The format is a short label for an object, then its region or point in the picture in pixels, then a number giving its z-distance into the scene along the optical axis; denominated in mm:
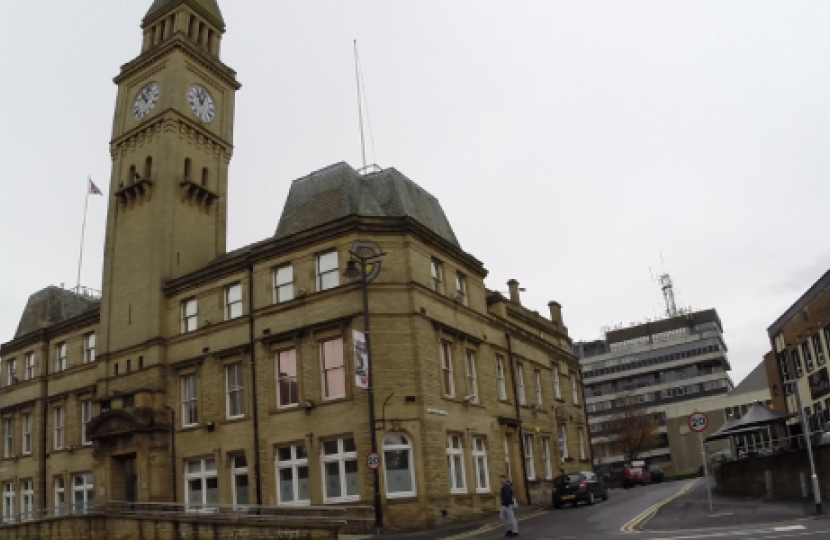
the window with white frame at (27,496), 42250
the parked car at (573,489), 32938
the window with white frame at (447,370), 32094
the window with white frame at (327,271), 31484
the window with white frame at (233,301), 34469
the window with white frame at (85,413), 40544
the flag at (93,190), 46625
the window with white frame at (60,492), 40281
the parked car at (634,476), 55156
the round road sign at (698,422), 23164
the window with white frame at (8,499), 43750
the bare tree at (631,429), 94688
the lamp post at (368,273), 25234
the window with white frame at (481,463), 32594
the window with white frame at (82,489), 38538
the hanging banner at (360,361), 26219
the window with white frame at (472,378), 33969
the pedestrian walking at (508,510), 21906
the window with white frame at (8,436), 45000
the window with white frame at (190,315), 35906
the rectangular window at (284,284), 32750
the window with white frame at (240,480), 31891
